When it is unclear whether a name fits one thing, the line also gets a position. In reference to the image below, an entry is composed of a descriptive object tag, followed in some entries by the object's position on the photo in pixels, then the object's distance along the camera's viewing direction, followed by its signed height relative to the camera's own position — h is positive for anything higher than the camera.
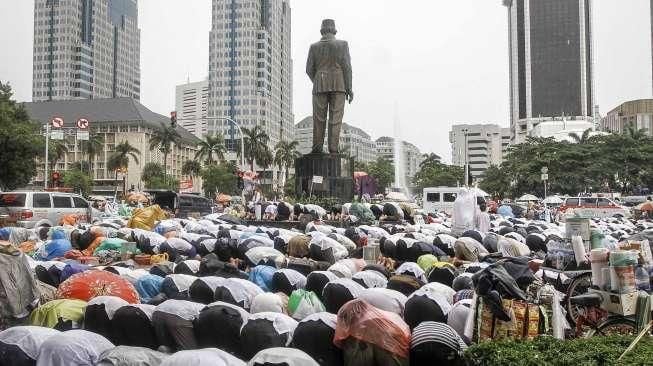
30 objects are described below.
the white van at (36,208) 18.08 -0.22
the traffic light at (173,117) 28.73 +4.10
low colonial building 102.62 +12.92
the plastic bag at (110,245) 12.23 -0.91
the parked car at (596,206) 27.77 -0.28
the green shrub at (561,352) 4.14 -1.10
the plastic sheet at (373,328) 5.01 -1.09
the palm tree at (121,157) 85.75 +6.43
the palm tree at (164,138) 86.25 +9.27
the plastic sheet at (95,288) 7.00 -1.03
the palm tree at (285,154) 94.94 +7.45
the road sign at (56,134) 30.92 +3.48
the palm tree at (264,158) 82.31 +5.97
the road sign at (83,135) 33.88 +3.74
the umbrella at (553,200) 35.31 +0.03
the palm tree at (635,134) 56.03 +6.35
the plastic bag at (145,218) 15.78 -0.46
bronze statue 21.84 +4.42
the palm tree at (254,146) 81.19 +7.54
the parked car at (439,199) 32.59 +0.09
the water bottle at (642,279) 6.24 -0.83
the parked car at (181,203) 30.05 -0.11
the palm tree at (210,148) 84.19 +7.51
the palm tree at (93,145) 86.81 +8.22
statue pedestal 22.16 +0.92
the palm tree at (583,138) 62.96 +6.94
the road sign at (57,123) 32.59 +4.29
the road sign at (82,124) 34.38 +4.48
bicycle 5.76 -1.18
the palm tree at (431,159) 107.71 +7.62
